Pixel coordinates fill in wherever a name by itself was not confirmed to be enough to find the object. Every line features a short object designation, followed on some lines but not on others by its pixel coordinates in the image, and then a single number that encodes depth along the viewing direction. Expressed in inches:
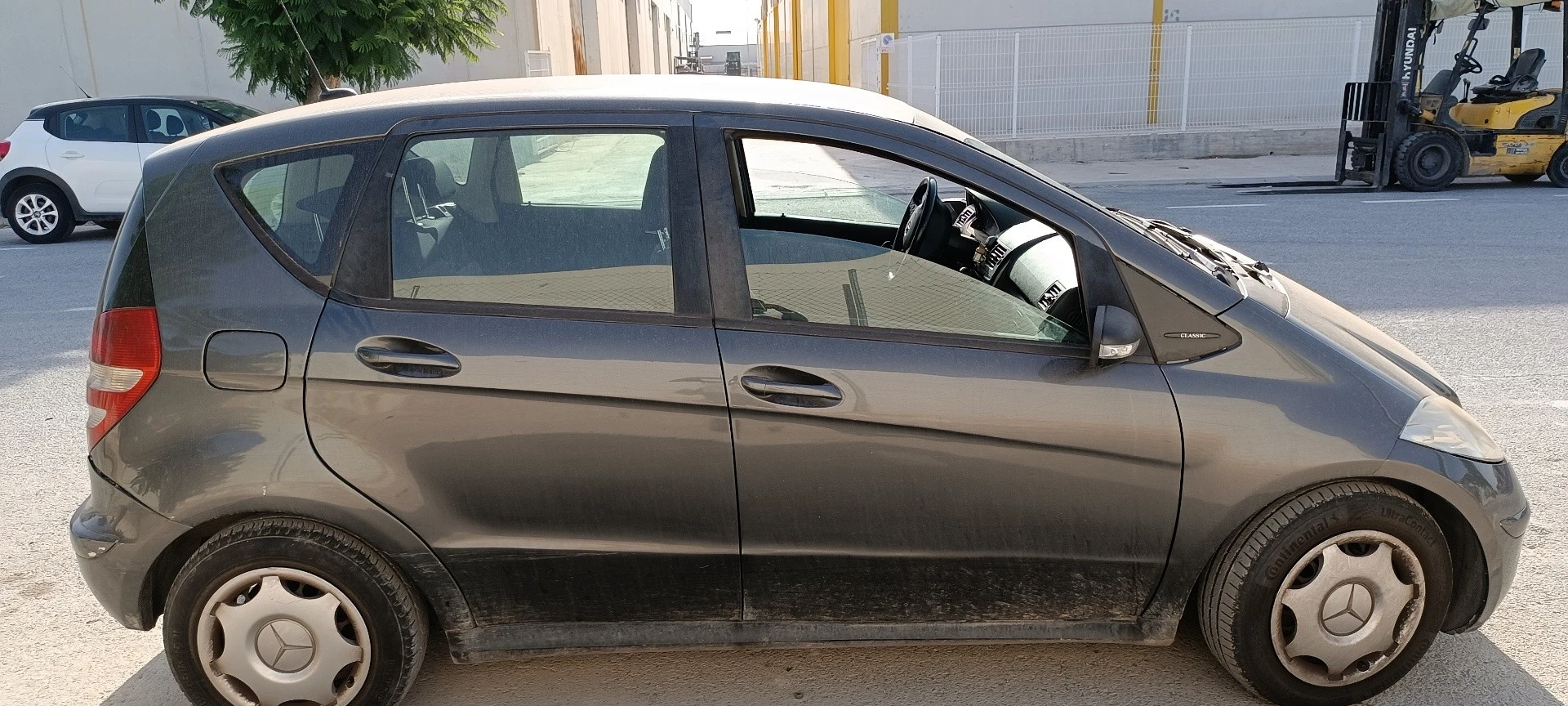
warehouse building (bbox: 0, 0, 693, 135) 733.9
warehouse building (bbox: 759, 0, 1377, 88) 793.6
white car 464.1
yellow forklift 511.2
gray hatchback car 104.5
